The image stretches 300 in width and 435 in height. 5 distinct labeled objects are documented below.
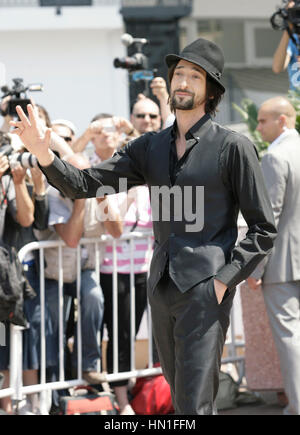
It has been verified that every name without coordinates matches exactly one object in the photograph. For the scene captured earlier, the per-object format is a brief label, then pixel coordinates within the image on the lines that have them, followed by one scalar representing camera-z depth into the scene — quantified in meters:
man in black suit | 6.93
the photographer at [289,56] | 12.52
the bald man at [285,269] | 10.18
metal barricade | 10.32
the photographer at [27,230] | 10.20
